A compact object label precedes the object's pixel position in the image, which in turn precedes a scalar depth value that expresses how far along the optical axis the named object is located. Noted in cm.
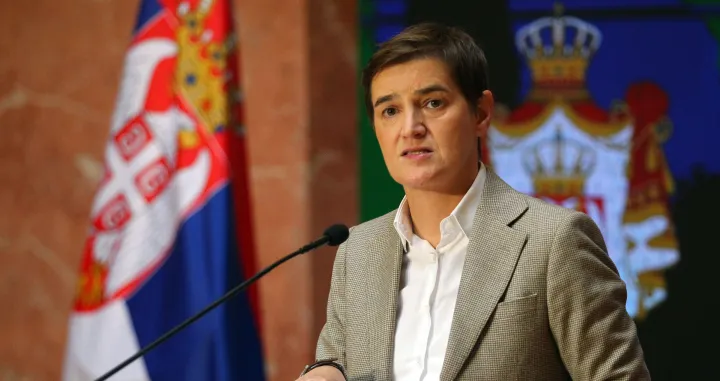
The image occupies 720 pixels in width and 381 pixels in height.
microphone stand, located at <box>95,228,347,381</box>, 468
